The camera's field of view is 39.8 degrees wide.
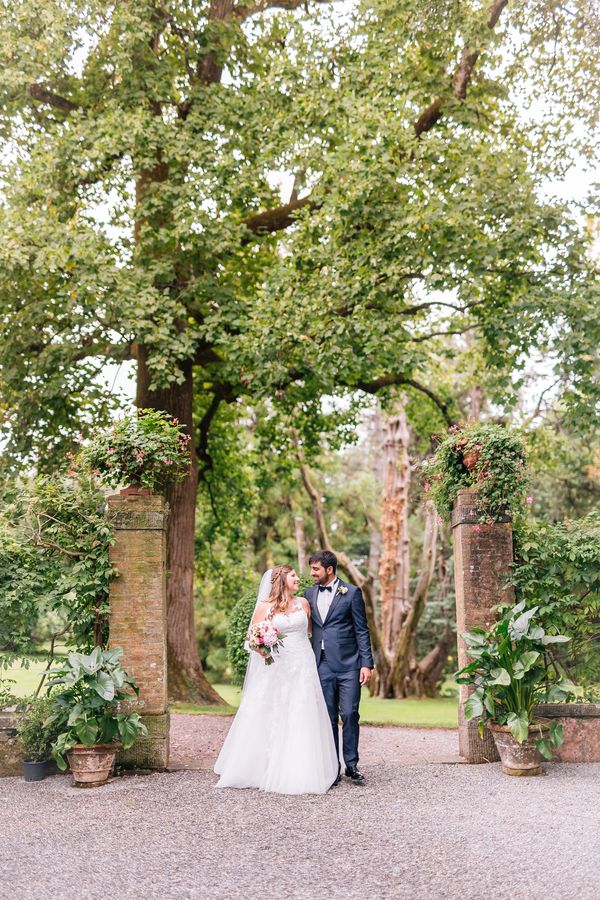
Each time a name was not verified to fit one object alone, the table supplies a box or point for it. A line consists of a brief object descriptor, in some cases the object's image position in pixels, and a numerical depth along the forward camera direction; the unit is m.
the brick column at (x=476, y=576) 8.42
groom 7.71
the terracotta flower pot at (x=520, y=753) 7.73
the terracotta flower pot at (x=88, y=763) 7.40
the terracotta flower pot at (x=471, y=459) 8.55
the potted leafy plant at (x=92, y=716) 7.30
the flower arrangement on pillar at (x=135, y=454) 8.07
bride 7.32
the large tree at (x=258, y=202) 13.12
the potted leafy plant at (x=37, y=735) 7.83
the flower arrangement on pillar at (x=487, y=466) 8.39
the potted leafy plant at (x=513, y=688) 7.60
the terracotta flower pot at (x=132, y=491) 8.18
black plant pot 7.73
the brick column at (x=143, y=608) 7.91
